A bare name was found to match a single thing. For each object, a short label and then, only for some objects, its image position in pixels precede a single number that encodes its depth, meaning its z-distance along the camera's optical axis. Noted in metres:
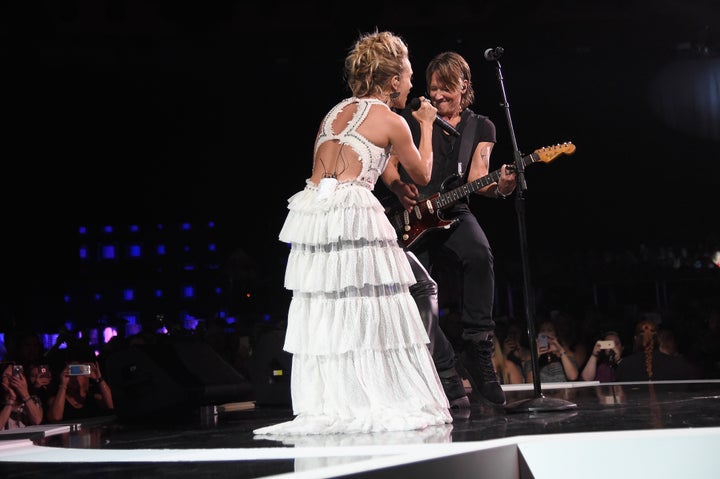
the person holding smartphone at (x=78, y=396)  8.93
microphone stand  5.77
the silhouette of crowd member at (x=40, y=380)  9.39
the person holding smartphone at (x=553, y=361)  10.59
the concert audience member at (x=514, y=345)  12.00
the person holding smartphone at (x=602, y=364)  11.11
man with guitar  6.61
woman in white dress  5.34
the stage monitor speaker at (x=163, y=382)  7.55
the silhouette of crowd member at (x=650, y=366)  9.90
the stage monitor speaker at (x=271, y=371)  10.23
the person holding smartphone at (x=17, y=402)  8.20
